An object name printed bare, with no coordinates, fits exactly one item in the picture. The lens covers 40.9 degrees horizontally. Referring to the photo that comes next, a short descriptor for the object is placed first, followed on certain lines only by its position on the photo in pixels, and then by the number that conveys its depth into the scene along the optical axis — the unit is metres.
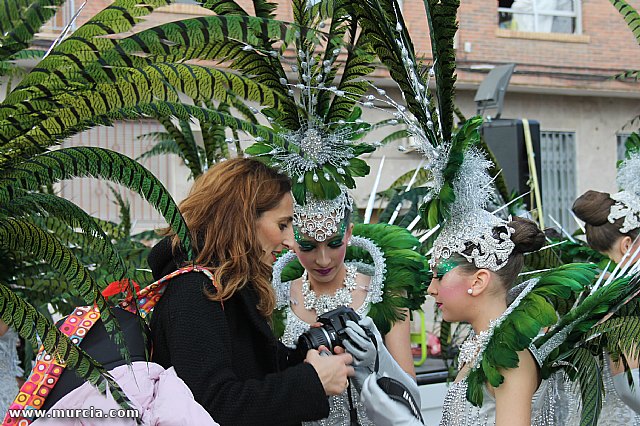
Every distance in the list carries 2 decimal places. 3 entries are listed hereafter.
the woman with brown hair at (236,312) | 1.80
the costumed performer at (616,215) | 3.24
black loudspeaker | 5.53
